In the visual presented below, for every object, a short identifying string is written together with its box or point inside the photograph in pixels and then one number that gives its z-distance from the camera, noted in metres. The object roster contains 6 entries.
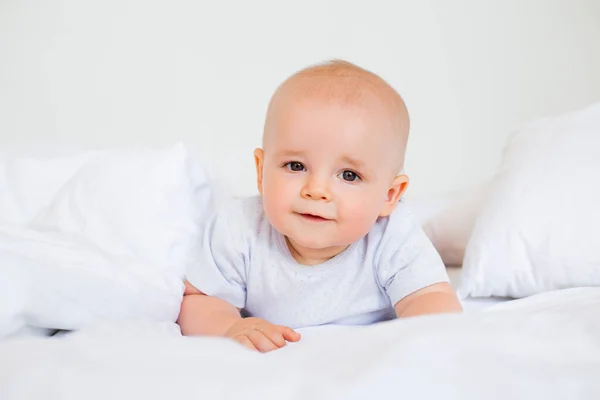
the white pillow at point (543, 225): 1.25
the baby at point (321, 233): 1.07
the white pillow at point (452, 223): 1.62
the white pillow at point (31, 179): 1.36
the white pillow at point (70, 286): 0.95
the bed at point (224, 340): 0.58
